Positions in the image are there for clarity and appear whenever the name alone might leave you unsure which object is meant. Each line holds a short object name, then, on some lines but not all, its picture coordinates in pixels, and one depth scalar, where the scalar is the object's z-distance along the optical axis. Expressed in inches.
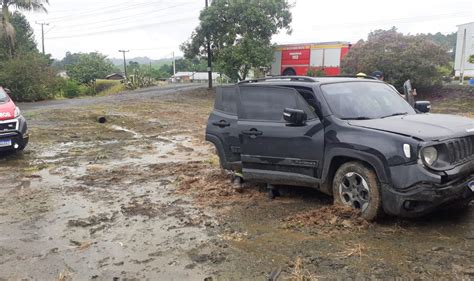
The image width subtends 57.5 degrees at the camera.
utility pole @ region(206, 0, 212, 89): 1095.2
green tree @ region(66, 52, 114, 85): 2159.2
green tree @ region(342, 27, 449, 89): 803.4
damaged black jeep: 174.6
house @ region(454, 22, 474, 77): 1200.2
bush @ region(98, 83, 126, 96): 1546.5
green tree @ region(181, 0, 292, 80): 1013.2
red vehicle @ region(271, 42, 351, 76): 1053.2
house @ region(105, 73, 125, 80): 2539.4
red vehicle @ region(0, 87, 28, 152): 375.6
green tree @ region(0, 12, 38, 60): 1495.6
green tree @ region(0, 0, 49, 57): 1021.2
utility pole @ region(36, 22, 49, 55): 2390.9
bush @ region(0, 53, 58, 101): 958.4
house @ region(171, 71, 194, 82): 2863.7
